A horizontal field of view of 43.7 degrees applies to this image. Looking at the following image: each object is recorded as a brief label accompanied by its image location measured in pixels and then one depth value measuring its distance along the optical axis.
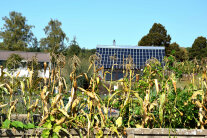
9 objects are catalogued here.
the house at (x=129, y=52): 21.14
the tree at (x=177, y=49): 35.44
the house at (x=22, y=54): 31.45
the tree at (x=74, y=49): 24.61
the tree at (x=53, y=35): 38.81
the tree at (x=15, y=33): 40.50
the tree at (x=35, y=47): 43.47
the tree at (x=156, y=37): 37.66
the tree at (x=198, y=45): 38.69
